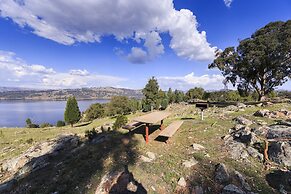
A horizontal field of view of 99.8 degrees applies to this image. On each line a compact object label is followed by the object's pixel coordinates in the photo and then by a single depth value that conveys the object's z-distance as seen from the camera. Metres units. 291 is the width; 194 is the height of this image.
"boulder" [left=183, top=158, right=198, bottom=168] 4.51
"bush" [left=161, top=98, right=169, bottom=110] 33.47
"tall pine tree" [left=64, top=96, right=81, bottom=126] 25.64
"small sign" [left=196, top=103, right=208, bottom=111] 8.50
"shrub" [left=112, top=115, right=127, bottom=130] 9.89
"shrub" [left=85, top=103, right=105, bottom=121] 38.63
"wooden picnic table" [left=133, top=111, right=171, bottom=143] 5.74
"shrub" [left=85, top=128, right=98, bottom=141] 8.53
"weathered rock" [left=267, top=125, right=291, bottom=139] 5.14
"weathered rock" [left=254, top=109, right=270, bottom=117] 8.71
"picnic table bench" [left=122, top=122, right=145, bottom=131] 6.91
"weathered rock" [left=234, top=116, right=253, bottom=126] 7.40
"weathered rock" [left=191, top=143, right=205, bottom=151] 5.39
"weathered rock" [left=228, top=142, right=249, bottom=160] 4.83
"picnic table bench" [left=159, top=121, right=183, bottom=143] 5.83
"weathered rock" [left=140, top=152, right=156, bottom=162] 4.77
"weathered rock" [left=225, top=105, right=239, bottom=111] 12.01
